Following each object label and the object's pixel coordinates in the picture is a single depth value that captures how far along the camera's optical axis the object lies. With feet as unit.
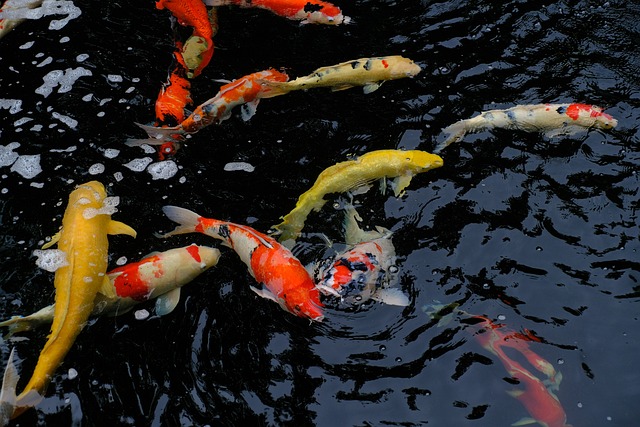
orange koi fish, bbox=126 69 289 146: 17.40
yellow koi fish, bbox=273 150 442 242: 15.58
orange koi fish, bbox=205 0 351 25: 20.68
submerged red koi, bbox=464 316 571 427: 12.17
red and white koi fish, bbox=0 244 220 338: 13.83
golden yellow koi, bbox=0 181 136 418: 12.53
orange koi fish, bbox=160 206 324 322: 13.61
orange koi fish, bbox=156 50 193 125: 17.79
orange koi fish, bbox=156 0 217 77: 19.19
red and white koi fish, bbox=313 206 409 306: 13.82
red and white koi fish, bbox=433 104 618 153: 16.75
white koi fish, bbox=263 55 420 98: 18.43
